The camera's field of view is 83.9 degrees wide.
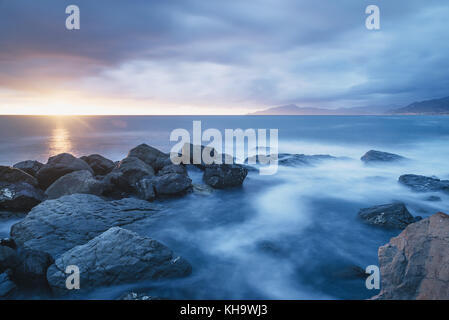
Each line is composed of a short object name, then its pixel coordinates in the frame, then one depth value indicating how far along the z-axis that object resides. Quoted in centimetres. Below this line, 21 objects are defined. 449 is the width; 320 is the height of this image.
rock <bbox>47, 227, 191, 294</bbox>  499
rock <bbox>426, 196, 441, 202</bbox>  1045
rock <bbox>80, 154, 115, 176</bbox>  1351
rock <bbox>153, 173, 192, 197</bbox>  1031
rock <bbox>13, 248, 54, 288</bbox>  480
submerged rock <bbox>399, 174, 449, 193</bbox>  1144
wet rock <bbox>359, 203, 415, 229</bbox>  771
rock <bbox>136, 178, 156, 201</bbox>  997
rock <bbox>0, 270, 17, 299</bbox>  437
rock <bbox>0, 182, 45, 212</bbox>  848
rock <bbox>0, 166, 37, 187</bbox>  900
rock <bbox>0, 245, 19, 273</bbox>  466
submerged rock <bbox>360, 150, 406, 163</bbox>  1887
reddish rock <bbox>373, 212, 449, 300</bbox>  365
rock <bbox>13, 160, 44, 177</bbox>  1194
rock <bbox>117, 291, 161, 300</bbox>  437
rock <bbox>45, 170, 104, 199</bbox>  961
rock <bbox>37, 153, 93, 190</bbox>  1090
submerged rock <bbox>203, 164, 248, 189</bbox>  1208
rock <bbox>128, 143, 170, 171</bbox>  1382
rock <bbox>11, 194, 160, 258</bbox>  621
